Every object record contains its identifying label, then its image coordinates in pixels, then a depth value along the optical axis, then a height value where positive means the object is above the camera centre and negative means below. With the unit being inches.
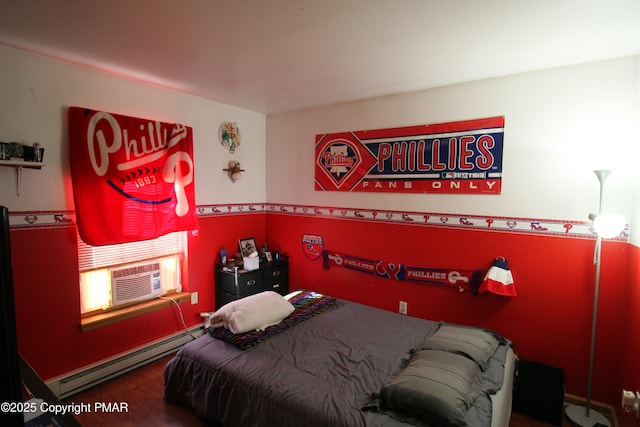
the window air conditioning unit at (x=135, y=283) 113.3 -32.6
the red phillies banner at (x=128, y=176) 100.1 +5.5
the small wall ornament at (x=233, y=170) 146.9 +10.7
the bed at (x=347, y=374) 66.8 -43.7
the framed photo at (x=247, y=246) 153.1 -24.7
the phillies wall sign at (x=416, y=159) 107.2 +13.7
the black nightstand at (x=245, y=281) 138.4 -38.3
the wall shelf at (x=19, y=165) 85.1 +7.1
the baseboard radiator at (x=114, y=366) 99.7 -58.6
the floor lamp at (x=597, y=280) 82.3 -22.4
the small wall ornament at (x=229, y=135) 143.6 +26.1
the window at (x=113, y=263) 108.1 -25.5
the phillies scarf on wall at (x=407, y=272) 112.3 -28.9
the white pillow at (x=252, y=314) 98.3 -37.8
